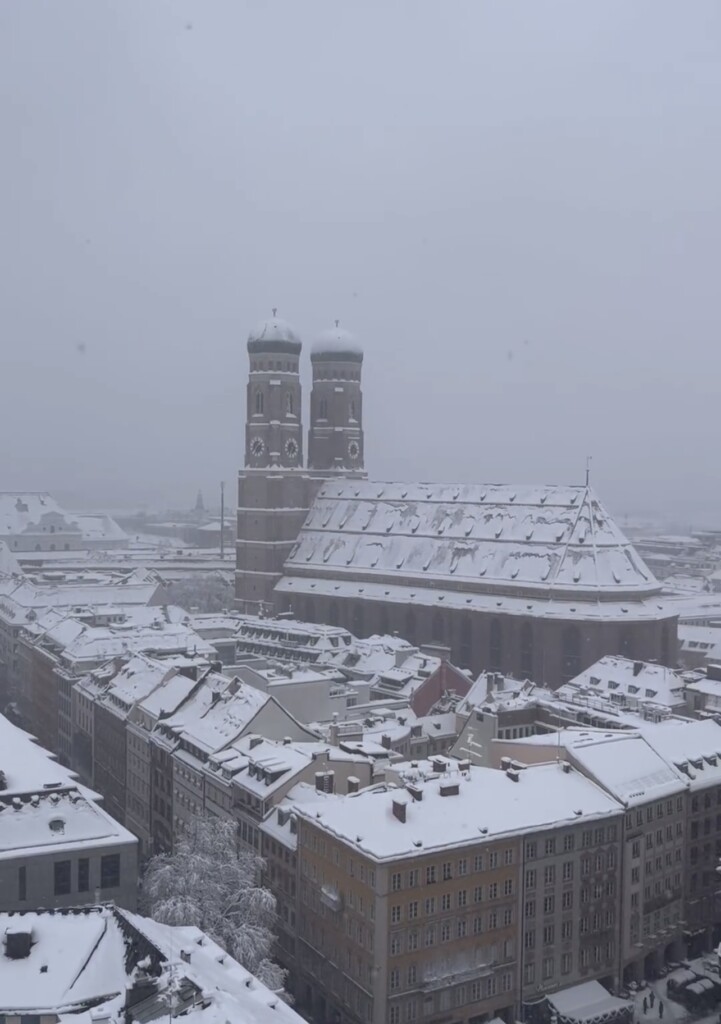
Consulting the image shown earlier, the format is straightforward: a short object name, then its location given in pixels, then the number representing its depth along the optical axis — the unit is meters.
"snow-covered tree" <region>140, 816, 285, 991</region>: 45.56
